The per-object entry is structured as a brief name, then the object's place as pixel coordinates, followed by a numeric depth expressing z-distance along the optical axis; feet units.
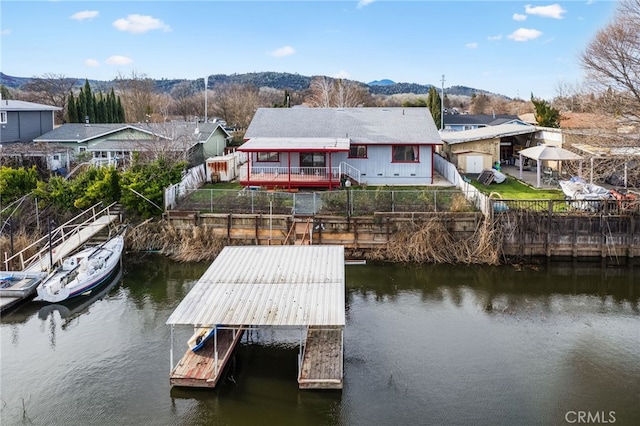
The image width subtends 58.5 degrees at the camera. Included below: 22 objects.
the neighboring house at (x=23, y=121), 120.47
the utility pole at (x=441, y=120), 188.34
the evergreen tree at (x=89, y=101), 172.01
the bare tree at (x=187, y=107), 274.67
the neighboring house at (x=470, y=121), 201.80
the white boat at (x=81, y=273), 67.56
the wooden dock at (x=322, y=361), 47.52
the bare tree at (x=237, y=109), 225.76
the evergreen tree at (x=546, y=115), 149.79
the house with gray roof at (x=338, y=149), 102.68
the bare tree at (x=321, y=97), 209.17
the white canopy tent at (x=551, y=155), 102.94
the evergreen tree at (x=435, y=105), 200.34
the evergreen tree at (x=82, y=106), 171.29
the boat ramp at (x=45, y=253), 67.87
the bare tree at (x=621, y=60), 79.25
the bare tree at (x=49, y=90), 248.61
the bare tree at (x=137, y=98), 221.87
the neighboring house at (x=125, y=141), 115.55
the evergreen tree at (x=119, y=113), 189.79
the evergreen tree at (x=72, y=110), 167.84
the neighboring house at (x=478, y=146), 120.67
